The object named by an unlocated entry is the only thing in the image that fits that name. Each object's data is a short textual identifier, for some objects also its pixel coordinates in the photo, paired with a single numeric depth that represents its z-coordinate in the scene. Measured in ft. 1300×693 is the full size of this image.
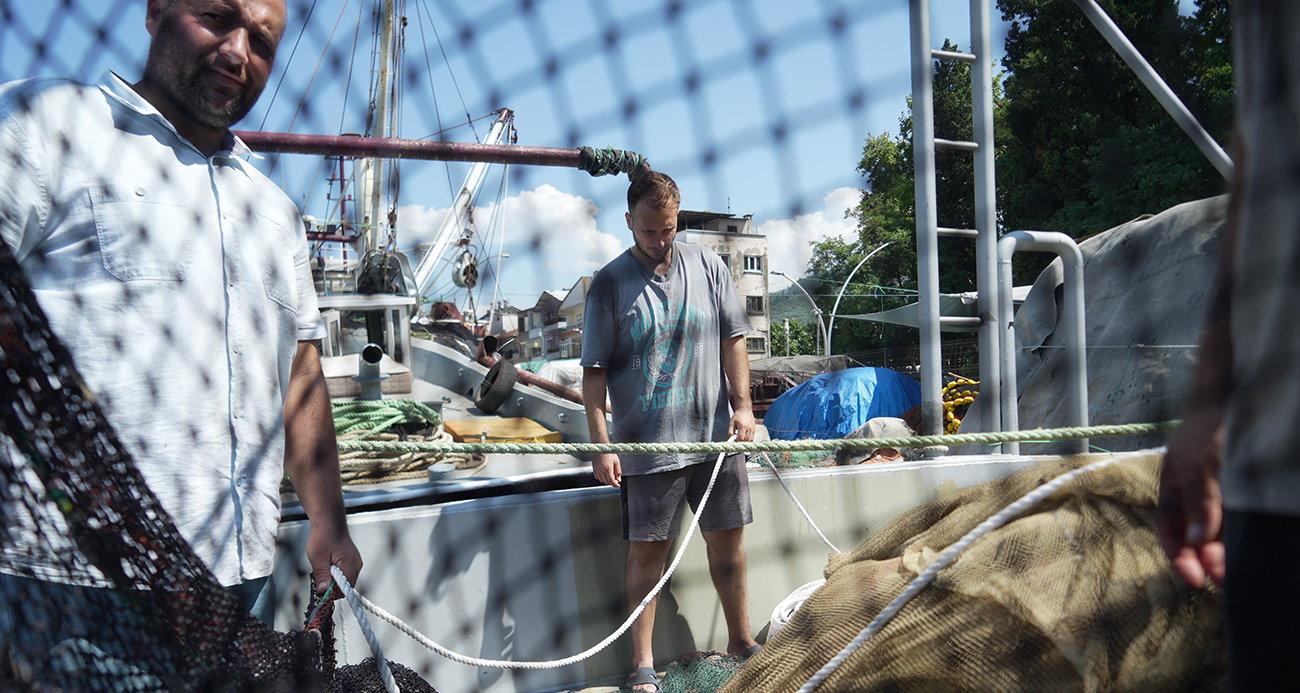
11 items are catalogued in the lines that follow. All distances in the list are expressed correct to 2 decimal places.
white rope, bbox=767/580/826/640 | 8.57
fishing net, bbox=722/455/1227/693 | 3.44
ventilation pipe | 15.65
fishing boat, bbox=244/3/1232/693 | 8.63
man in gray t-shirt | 8.80
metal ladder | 10.17
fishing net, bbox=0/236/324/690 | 4.28
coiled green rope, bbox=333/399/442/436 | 12.64
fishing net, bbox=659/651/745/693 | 8.81
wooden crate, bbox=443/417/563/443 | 15.15
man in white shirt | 4.45
